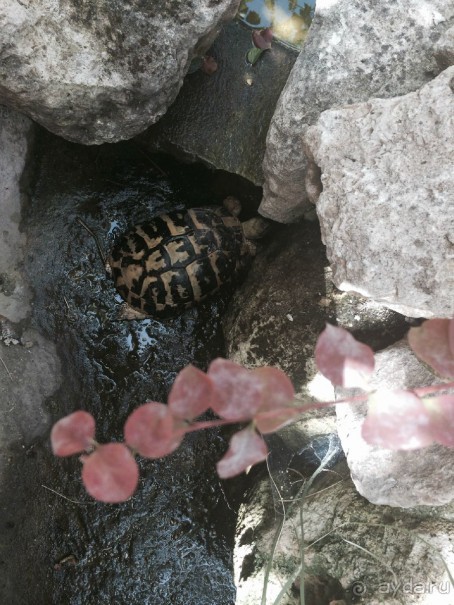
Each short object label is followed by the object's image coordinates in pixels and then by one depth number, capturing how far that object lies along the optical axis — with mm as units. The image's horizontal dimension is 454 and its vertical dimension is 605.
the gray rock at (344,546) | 989
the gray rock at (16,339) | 1128
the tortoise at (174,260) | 1211
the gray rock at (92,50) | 988
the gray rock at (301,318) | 1111
